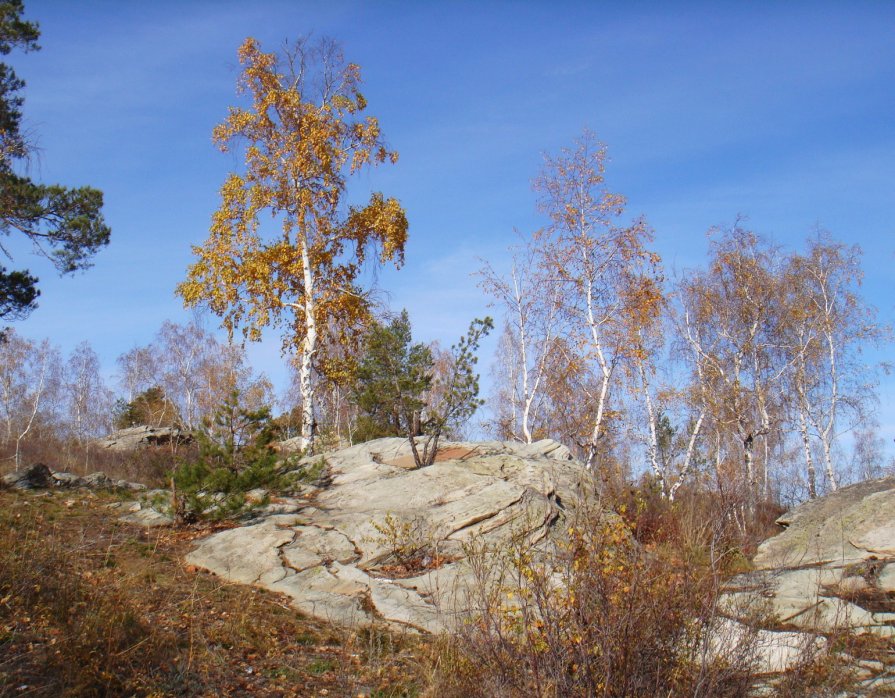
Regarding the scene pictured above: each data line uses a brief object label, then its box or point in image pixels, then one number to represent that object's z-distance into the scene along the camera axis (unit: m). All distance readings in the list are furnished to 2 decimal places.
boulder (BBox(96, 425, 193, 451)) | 24.25
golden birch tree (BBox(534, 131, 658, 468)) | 17.97
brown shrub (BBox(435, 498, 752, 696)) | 3.91
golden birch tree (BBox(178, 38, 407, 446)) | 17.00
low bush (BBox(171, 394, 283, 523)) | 10.18
